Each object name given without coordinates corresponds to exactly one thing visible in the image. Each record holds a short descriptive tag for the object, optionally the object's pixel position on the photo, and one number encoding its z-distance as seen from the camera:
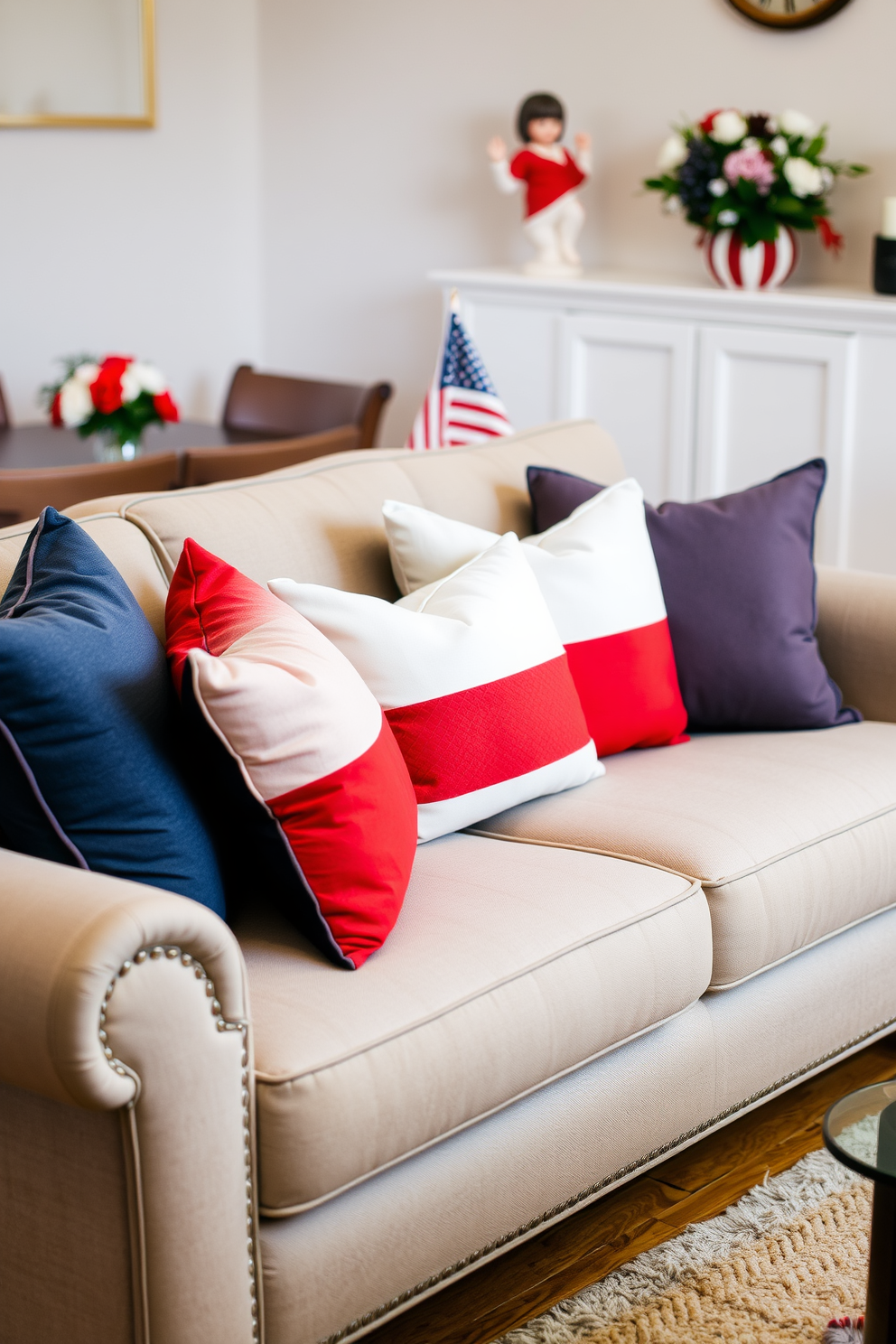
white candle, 3.40
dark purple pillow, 2.25
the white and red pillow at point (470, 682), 1.75
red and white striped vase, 3.63
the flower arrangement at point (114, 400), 3.11
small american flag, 2.89
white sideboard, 3.38
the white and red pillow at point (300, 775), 1.42
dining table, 3.18
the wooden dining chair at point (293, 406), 3.62
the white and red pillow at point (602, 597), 2.03
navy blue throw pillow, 1.35
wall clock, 3.65
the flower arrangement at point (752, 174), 3.54
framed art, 4.28
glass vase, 3.22
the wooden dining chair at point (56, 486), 2.38
